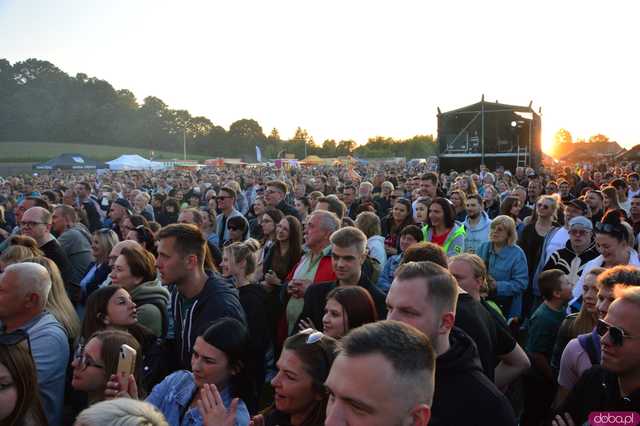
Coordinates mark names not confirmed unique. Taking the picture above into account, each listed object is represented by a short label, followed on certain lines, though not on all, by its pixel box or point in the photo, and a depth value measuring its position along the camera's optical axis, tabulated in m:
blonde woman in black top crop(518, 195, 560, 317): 7.18
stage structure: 19.86
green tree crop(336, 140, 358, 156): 86.25
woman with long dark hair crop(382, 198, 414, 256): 7.33
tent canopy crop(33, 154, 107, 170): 44.56
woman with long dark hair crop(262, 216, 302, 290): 5.84
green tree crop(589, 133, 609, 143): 105.28
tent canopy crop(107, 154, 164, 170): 43.53
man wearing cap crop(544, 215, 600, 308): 5.68
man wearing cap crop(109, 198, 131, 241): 8.57
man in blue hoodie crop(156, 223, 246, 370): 3.67
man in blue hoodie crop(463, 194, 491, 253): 7.16
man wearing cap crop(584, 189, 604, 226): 8.15
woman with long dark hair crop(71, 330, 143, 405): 2.97
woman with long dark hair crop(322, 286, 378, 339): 3.36
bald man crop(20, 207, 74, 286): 6.08
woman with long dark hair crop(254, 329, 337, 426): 2.62
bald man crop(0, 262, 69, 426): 3.29
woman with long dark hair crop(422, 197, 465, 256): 6.16
